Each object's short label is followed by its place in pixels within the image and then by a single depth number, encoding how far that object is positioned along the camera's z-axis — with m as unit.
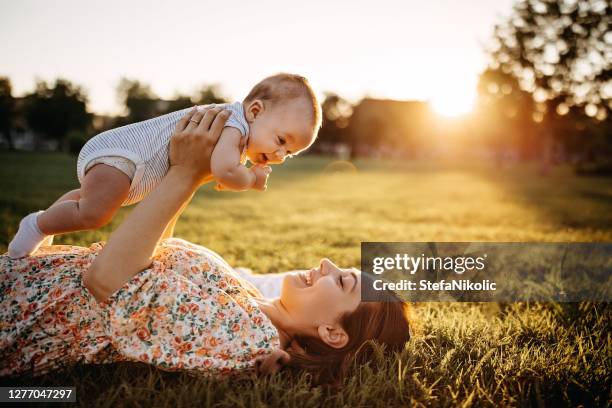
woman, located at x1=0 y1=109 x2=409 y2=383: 1.90
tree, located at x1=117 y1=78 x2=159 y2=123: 66.06
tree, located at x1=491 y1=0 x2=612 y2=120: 25.41
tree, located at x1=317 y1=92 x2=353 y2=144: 76.44
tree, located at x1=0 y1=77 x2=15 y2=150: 42.53
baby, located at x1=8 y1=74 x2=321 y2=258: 2.28
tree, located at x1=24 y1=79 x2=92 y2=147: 51.53
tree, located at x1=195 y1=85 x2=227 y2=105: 73.45
